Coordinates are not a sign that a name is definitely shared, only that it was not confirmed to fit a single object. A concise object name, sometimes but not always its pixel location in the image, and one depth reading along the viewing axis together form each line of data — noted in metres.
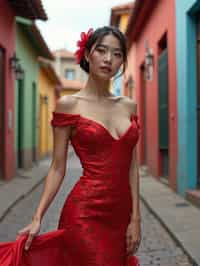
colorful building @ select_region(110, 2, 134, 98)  22.19
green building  14.51
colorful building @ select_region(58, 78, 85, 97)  49.14
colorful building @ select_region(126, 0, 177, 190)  9.54
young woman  1.95
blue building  8.13
